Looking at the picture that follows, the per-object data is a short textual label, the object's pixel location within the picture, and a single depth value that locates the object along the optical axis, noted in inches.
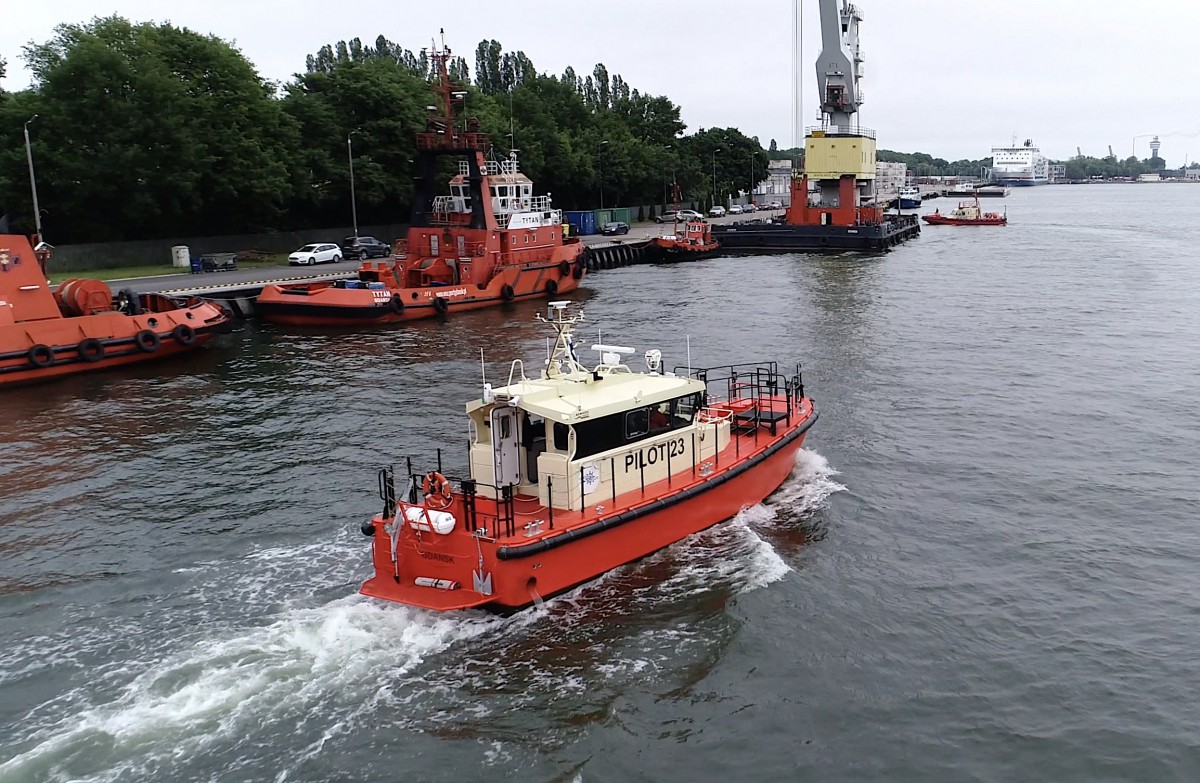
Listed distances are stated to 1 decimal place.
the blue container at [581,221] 3157.0
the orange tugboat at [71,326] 1135.0
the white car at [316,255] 2044.8
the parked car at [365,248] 2220.5
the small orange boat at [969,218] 3774.6
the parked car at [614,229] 3122.5
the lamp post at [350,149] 2229.3
